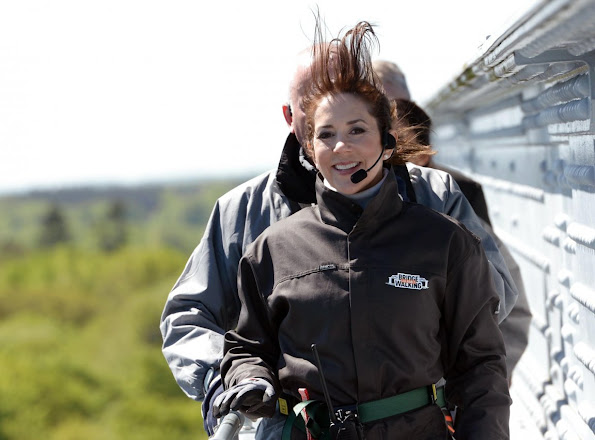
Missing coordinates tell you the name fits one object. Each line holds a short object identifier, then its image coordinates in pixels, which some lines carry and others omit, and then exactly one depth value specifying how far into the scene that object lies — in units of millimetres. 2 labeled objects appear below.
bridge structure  5703
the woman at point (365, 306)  5035
